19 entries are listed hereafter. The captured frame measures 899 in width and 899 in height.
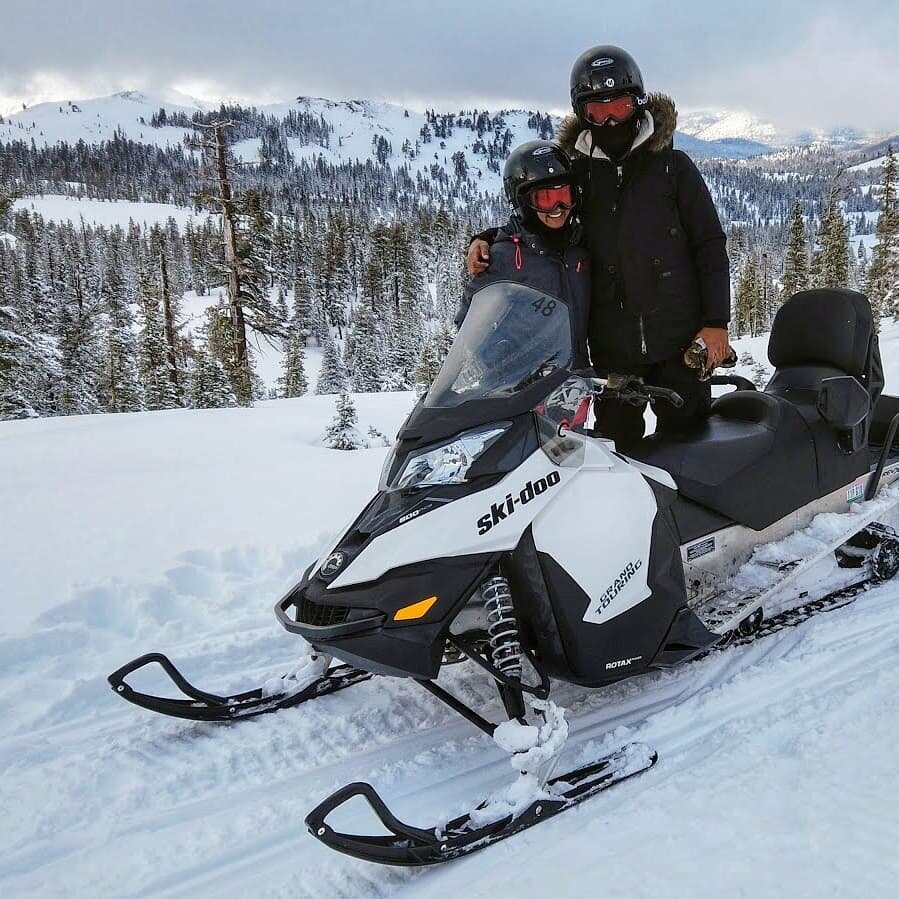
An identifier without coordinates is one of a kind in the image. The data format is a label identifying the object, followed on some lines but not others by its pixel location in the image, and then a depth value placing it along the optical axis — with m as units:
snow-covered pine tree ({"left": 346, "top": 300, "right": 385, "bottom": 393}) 43.47
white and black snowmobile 2.12
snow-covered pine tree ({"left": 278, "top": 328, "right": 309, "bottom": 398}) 35.97
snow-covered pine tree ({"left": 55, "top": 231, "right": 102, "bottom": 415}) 29.89
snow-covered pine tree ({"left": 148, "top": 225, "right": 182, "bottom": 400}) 28.97
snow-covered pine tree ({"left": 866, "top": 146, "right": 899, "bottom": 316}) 26.19
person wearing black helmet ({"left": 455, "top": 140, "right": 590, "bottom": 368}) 2.72
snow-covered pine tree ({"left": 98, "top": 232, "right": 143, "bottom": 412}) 29.27
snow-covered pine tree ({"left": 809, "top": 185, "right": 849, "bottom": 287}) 30.64
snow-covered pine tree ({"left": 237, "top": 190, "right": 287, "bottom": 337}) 19.83
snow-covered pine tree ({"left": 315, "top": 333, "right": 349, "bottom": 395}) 41.12
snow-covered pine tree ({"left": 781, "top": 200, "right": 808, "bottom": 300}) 31.73
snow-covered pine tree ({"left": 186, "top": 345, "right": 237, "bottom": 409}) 21.88
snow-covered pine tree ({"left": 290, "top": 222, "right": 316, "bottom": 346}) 59.53
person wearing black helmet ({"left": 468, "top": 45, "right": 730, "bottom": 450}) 3.10
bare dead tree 18.30
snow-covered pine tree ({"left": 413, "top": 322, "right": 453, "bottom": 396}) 27.77
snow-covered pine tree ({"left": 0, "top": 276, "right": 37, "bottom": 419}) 16.11
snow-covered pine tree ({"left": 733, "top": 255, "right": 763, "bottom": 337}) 44.69
